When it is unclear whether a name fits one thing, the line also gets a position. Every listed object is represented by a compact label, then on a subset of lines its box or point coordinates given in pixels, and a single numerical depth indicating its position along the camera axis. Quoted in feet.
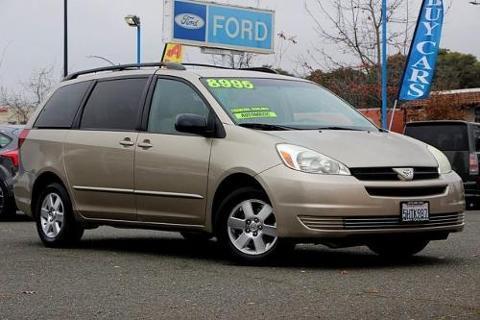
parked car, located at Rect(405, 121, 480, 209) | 57.00
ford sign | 84.43
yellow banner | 93.60
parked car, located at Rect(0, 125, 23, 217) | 44.96
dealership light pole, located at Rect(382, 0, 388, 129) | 82.02
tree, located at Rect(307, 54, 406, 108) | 114.11
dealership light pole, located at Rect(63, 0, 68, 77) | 105.60
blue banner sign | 76.79
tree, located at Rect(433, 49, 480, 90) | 188.85
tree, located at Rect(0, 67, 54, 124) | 155.74
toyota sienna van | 23.73
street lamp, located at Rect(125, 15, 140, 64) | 101.76
